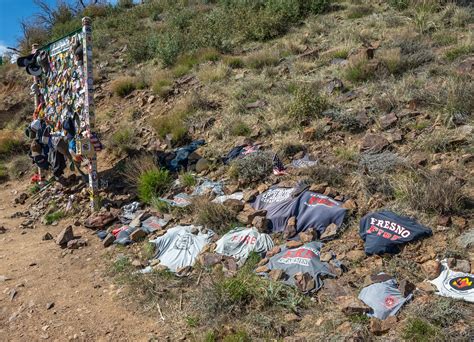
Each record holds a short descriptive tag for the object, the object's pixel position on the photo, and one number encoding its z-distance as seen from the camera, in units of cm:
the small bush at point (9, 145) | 1004
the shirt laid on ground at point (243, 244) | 430
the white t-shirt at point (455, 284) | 315
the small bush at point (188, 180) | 607
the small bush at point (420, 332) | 280
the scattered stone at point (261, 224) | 464
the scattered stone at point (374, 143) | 543
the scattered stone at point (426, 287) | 329
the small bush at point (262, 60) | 943
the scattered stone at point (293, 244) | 422
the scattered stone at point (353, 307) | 321
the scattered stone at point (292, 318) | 332
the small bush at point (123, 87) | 1051
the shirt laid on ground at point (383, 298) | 317
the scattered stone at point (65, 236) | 534
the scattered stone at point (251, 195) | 526
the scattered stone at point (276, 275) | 374
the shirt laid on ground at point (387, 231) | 382
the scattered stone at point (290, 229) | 448
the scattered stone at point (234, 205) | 507
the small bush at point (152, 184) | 601
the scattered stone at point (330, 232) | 426
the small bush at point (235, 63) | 987
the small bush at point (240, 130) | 695
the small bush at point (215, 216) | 488
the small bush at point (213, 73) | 927
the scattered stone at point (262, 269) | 394
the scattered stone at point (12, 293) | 421
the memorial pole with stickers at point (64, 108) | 630
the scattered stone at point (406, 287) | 328
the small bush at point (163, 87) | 950
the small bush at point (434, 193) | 401
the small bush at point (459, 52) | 732
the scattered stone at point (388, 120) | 586
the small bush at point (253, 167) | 563
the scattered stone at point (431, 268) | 344
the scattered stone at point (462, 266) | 337
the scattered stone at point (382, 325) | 300
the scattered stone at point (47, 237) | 566
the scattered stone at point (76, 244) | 522
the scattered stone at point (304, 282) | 359
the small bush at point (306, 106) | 669
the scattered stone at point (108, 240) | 514
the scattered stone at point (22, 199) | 764
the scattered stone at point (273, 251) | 420
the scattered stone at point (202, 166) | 639
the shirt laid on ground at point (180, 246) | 445
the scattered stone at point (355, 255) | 387
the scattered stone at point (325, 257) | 393
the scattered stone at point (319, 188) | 482
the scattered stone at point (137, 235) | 508
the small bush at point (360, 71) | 746
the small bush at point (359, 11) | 1095
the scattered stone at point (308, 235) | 429
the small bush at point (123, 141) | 792
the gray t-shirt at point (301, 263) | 374
